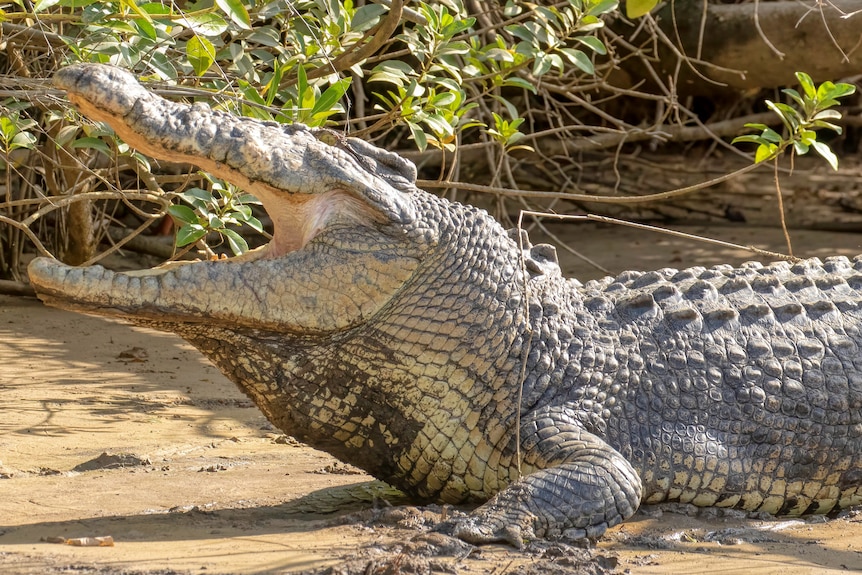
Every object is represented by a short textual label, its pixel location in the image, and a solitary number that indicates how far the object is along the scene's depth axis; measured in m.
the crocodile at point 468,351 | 6.86
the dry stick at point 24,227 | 10.61
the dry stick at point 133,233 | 11.27
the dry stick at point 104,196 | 10.40
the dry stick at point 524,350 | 7.28
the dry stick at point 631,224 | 8.00
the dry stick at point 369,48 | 9.09
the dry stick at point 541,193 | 10.26
